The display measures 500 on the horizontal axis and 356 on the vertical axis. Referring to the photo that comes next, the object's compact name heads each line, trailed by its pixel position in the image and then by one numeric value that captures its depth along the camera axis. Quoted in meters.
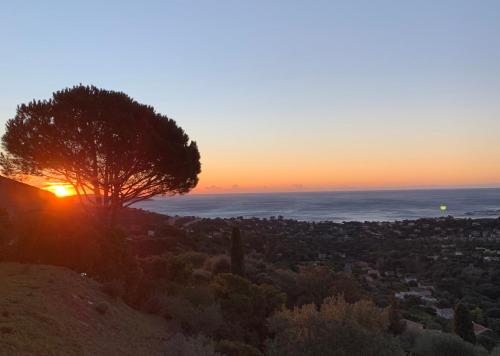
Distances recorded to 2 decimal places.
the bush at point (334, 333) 8.72
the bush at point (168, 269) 17.06
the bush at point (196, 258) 26.37
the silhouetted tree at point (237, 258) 21.95
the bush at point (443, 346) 14.12
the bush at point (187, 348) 8.48
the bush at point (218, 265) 24.15
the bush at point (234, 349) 10.87
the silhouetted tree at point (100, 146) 19.05
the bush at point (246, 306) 14.25
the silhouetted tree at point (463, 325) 18.97
